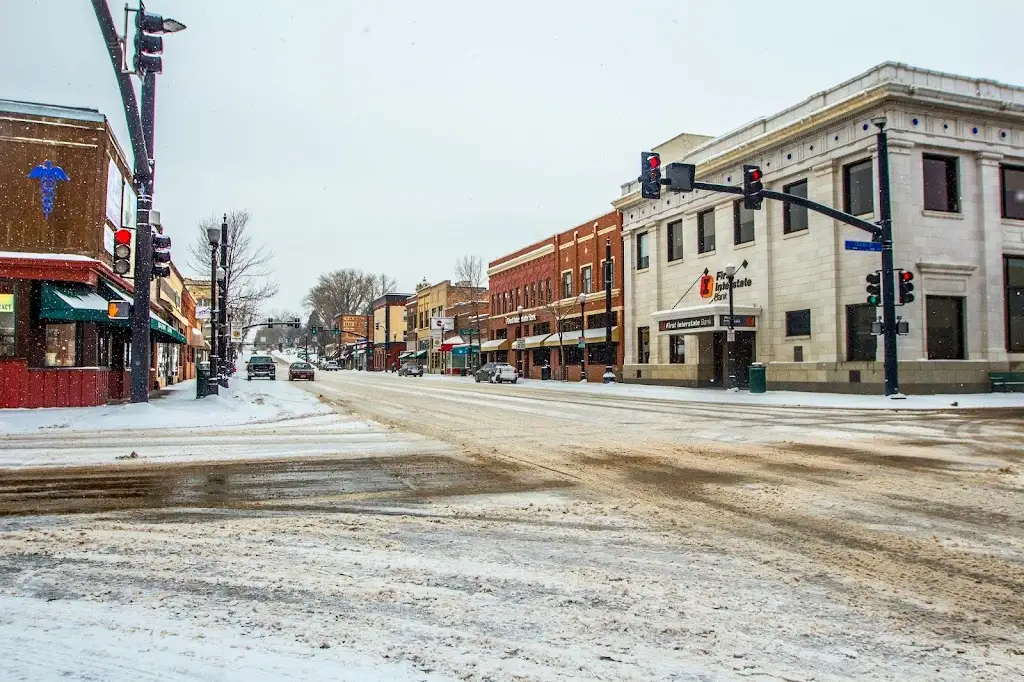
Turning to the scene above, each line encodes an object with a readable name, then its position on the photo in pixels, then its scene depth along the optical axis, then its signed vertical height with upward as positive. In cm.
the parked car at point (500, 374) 4534 -88
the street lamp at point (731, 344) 2911 +66
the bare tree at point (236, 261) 4631 +681
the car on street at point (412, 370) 6986 -92
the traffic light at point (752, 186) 1911 +468
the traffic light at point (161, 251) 1734 +279
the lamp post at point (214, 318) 2160 +168
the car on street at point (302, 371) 4988 -66
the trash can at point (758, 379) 2809 -82
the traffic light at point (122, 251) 1548 +248
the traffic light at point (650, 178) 1795 +462
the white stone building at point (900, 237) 2542 +469
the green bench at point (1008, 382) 2522 -90
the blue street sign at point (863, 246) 2167 +345
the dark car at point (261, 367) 5050 -37
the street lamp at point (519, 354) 5844 +52
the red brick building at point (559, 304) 4569 +426
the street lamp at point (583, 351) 4217 +57
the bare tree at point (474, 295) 7441 +769
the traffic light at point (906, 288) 2167 +214
